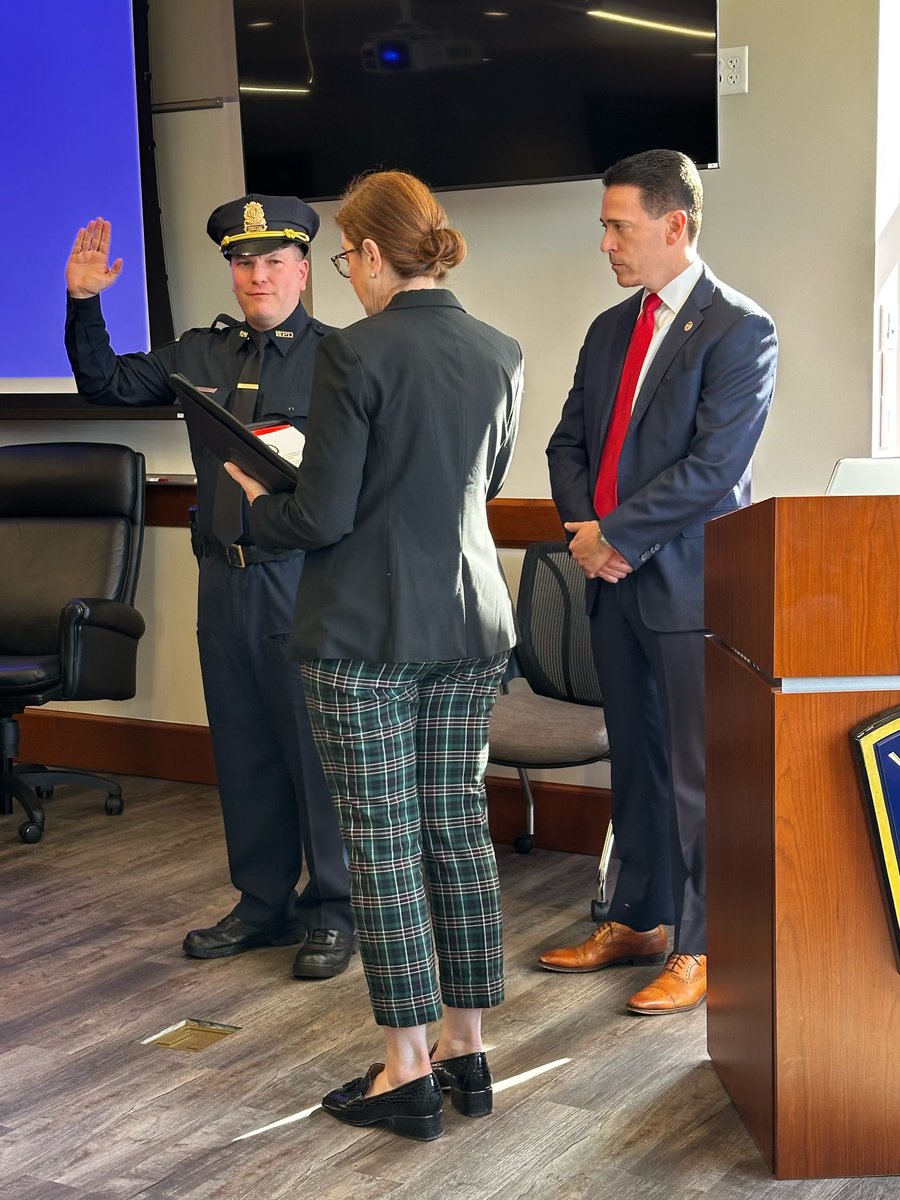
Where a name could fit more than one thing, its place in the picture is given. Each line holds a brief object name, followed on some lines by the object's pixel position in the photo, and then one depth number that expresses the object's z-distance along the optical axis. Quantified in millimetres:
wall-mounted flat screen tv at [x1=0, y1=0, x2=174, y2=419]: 4754
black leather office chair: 4543
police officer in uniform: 3252
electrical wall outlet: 3713
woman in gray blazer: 2285
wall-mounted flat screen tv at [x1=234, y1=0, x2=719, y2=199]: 3643
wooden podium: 2035
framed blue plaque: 2029
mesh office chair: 3625
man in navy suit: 2908
